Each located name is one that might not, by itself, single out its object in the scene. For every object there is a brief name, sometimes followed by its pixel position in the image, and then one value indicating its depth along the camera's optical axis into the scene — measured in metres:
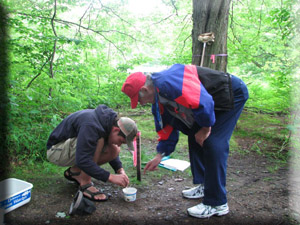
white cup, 2.12
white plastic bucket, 1.79
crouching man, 1.92
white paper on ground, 3.03
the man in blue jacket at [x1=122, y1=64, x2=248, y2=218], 1.58
